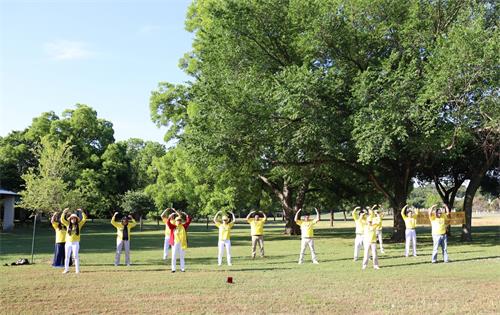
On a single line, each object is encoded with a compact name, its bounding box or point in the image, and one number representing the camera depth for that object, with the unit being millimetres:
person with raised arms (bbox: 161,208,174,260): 16984
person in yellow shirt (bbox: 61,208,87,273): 16250
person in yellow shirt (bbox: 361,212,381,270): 16922
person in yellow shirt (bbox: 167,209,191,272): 16562
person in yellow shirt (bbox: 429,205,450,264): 18578
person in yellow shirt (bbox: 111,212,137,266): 18703
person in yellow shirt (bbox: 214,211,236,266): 18438
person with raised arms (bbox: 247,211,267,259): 21191
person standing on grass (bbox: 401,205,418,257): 21062
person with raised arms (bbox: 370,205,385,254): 19316
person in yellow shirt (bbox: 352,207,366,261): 19406
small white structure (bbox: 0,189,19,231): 49844
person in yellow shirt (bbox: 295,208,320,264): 18922
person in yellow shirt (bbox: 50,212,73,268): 17375
